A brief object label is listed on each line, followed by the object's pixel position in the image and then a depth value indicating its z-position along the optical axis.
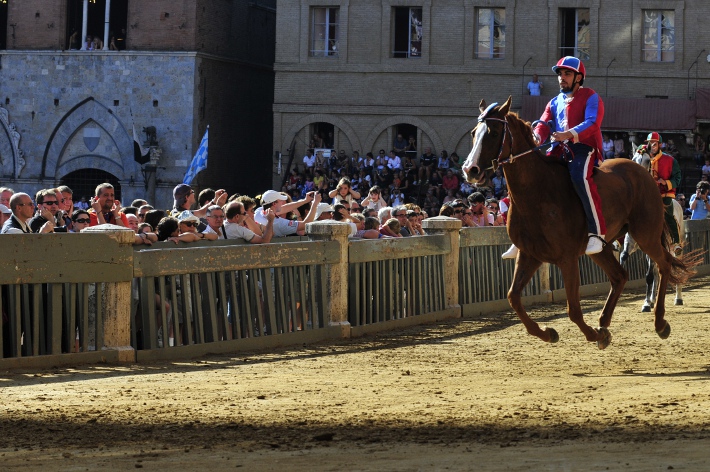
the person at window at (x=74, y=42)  48.28
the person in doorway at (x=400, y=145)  46.59
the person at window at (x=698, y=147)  44.09
